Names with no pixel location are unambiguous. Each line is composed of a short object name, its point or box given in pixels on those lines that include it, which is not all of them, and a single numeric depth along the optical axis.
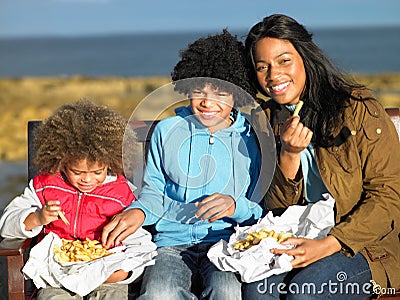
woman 3.20
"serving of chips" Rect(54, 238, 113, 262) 3.32
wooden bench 3.23
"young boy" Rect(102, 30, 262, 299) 3.50
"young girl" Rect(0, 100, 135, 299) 3.50
